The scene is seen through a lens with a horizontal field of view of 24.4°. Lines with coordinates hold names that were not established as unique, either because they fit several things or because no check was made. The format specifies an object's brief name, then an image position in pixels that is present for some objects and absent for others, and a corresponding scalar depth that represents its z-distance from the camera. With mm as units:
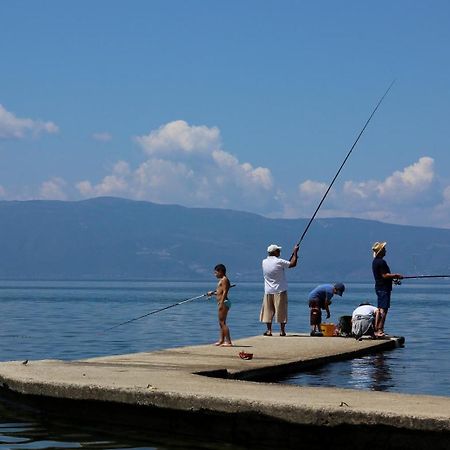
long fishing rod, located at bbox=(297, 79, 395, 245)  19016
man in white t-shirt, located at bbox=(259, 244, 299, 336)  17797
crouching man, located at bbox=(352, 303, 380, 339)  18500
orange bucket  19266
